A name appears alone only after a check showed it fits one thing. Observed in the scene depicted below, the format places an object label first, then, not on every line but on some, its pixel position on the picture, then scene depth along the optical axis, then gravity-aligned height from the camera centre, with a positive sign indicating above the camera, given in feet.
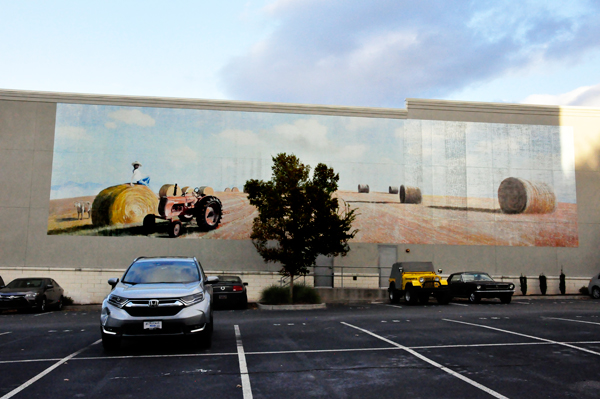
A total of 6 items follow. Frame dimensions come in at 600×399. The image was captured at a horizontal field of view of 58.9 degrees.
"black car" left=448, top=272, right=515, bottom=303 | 78.42 -3.33
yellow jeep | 75.56 -2.88
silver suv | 30.40 -3.07
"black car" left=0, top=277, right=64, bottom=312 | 68.23 -5.00
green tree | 77.10 +6.74
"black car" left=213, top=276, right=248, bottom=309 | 71.77 -4.57
